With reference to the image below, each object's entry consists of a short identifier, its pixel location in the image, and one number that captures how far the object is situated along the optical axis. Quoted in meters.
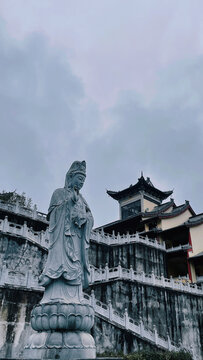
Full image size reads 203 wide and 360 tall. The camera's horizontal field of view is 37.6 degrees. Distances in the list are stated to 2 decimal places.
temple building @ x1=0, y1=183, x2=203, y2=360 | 10.46
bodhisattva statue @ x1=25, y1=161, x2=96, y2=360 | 4.90
